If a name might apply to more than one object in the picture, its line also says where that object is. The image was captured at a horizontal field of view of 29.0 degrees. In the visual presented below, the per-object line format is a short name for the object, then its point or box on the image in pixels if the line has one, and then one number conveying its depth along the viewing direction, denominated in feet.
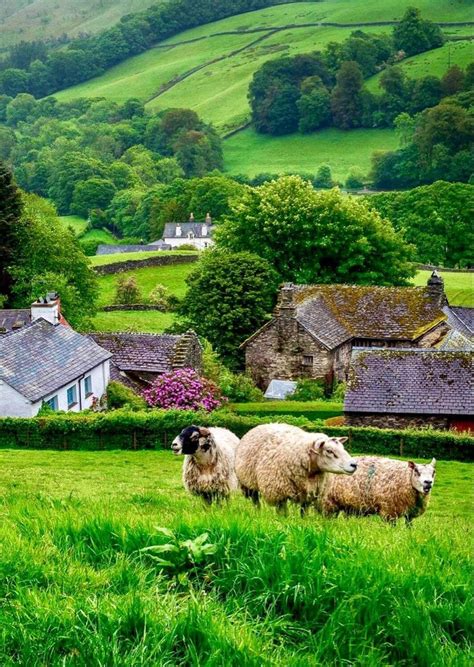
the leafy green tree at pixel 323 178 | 570.87
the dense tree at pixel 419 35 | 587.68
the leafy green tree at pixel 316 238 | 229.66
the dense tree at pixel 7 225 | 247.91
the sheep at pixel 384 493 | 56.85
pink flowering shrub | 148.05
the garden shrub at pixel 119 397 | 155.74
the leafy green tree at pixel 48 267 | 230.48
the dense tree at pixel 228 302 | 201.36
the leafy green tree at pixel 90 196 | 594.24
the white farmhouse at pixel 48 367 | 134.72
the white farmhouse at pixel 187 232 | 487.61
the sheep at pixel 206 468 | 53.93
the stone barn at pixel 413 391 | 139.44
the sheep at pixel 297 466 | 49.08
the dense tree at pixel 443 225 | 374.61
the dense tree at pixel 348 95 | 639.76
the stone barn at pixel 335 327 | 186.70
